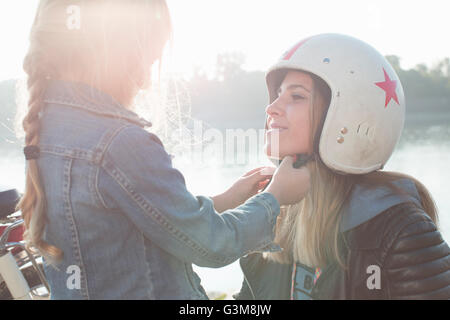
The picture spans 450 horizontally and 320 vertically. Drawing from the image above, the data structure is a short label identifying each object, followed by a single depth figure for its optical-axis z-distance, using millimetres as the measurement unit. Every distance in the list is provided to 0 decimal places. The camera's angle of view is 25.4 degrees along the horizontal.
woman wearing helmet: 1659
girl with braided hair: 1459
